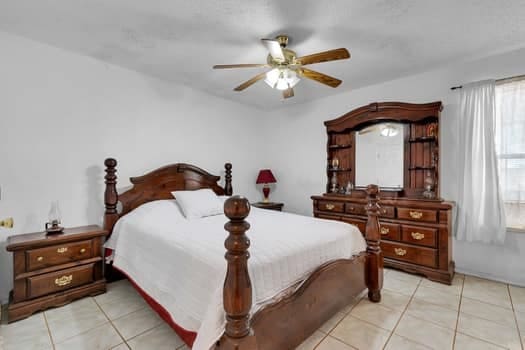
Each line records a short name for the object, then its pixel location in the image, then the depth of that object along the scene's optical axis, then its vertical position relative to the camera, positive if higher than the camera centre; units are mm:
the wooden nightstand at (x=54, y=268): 1977 -844
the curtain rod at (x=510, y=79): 2489 +1011
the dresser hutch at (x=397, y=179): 2709 -48
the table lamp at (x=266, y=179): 4270 -87
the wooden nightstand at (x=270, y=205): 4024 -517
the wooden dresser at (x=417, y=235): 2631 -665
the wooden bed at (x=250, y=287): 1127 -709
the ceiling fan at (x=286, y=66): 1947 +947
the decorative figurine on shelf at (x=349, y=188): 3649 -189
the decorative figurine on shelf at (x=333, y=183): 3812 -126
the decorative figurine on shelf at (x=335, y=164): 3834 +171
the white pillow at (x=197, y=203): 2729 -351
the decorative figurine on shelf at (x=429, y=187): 2963 -130
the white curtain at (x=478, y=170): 2564 +75
